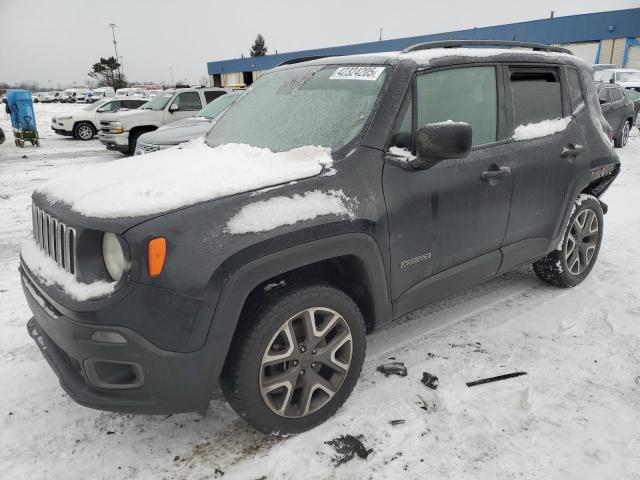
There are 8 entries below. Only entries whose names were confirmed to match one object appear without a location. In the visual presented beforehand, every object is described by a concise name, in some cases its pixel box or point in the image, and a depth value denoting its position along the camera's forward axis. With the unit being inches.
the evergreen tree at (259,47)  3193.9
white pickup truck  475.8
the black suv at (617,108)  435.8
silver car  271.0
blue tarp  561.6
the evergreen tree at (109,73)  2529.5
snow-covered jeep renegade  75.1
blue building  1147.3
